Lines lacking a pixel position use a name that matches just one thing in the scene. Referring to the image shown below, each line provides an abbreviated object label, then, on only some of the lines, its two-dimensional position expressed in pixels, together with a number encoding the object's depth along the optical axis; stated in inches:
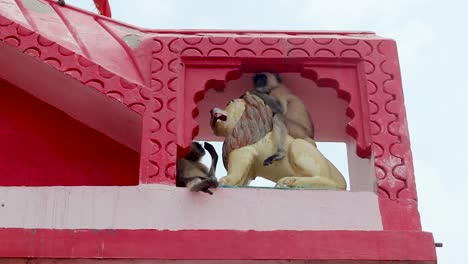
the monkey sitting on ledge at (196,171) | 411.2
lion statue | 426.6
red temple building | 394.9
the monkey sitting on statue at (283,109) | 447.8
